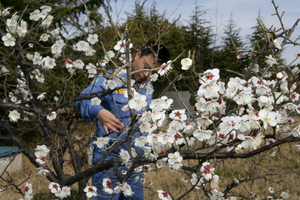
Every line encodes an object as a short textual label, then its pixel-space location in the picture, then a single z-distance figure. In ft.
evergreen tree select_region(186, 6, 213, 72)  31.37
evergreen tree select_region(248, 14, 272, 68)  32.55
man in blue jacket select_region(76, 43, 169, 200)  6.06
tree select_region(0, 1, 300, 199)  4.09
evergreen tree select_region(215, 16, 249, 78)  32.73
